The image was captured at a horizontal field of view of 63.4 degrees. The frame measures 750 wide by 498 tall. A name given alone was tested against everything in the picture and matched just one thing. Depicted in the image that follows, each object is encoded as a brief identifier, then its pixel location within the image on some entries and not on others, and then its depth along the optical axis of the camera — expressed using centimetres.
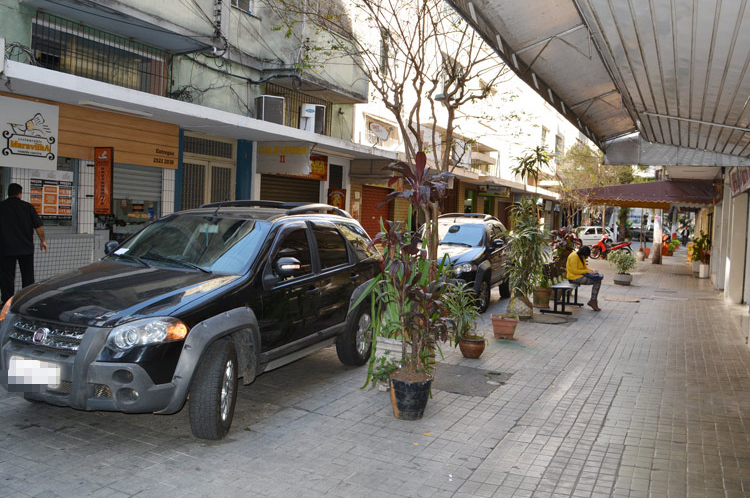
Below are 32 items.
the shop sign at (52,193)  1034
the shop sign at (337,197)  1881
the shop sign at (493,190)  3180
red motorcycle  2966
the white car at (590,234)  3747
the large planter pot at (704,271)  2163
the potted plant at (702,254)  2169
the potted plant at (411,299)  566
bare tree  1098
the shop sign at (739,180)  1125
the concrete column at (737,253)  1408
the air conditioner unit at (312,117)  1630
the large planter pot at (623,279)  1872
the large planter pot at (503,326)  941
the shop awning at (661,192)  1986
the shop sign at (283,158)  1491
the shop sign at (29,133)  951
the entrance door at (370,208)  2112
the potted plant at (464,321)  670
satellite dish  2012
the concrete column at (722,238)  1603
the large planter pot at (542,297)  1291
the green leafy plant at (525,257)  1048
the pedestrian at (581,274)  1290
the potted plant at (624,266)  1877
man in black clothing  845
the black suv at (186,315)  441
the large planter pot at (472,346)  806
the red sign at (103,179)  1079
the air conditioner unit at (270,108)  1467
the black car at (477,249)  1157
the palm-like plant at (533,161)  1288
